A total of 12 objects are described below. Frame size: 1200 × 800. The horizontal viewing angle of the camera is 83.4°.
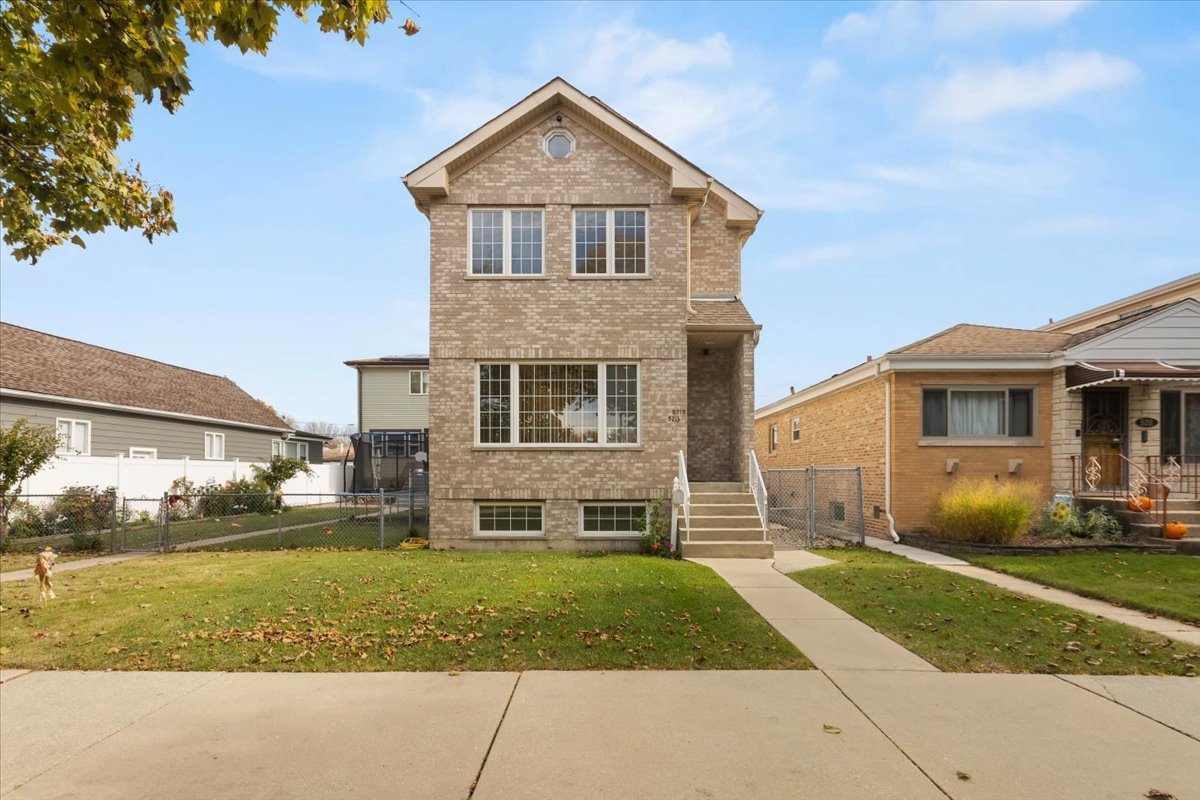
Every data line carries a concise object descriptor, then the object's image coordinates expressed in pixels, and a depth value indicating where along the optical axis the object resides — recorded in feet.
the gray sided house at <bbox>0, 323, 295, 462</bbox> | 62.44
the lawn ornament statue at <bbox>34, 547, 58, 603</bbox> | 28.25
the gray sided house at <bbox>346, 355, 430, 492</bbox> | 108.71
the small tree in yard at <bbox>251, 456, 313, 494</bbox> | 82.33
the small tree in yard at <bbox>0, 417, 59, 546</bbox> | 46.75
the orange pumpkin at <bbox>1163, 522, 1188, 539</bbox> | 43.93
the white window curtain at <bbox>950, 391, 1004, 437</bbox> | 52.42
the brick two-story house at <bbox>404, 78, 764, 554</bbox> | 45.70
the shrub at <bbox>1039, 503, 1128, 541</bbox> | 45.98
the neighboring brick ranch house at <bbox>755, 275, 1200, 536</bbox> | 51.21
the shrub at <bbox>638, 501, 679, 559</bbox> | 43.24
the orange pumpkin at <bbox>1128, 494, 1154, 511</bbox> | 46.32
